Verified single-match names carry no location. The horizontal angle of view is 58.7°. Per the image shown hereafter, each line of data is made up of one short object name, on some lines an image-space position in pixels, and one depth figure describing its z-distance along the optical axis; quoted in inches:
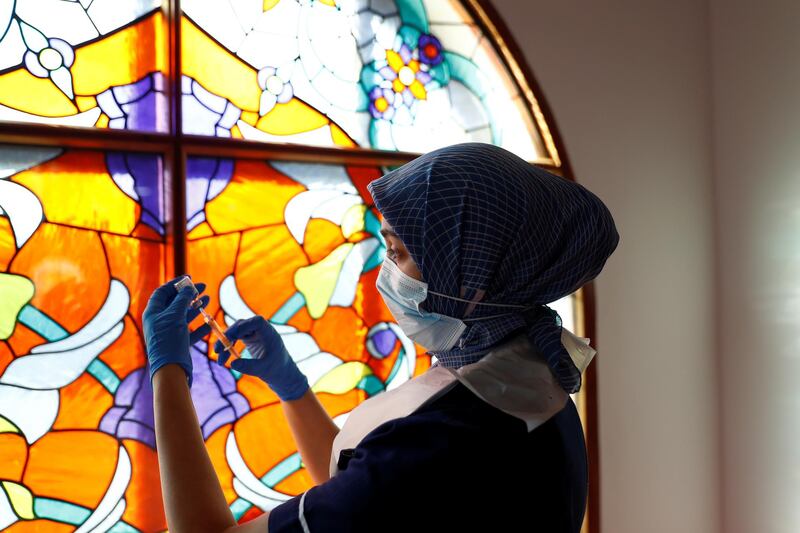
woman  36.1
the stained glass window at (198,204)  55.7
